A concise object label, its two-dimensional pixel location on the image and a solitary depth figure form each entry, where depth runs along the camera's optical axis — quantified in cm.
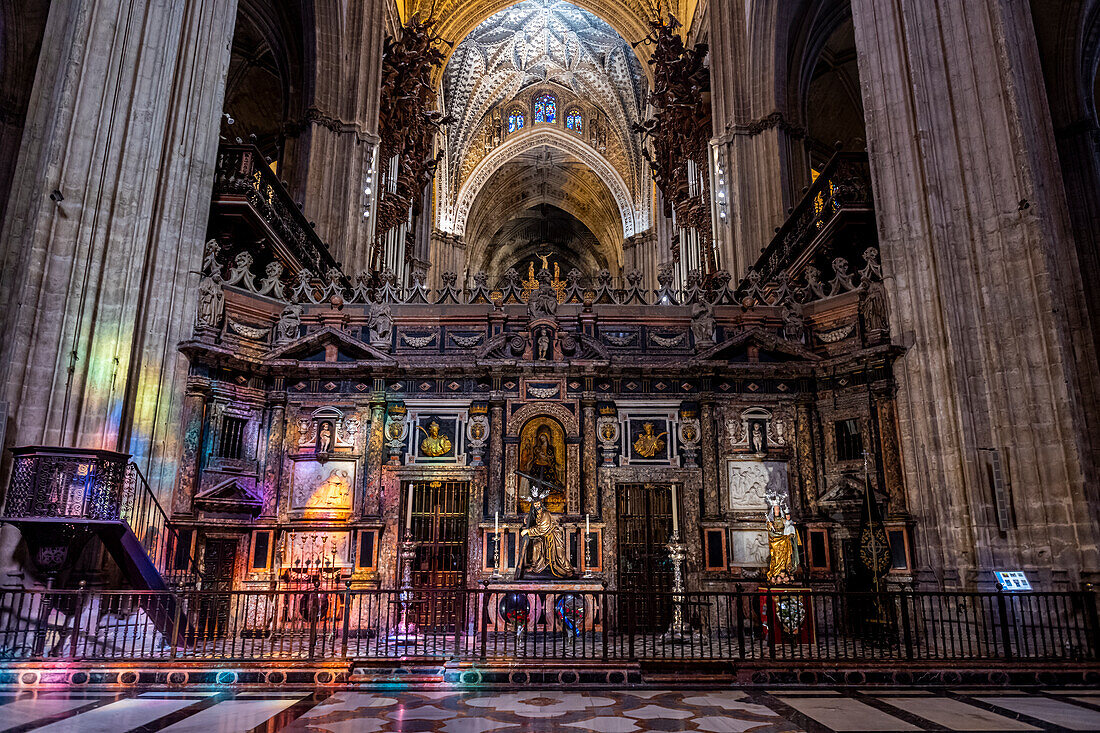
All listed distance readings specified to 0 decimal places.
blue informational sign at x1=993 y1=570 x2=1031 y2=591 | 929
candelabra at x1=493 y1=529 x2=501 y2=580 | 1268
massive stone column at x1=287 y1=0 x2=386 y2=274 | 2044
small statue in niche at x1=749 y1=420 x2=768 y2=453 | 1337
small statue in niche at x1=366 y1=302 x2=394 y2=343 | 1424
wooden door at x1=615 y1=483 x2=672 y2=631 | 1331
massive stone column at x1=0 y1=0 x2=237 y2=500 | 1030
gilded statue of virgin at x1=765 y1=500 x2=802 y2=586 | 1138
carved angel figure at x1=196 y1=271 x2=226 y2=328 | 1255
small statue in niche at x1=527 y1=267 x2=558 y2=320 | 1427
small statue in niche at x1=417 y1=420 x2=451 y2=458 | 1367
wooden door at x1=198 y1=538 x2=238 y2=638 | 1175
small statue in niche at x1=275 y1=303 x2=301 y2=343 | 1399
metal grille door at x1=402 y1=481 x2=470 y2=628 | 1347
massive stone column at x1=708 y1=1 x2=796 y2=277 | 2066
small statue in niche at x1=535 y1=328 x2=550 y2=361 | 1397
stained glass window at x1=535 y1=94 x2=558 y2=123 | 4628
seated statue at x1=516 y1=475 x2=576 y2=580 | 1240
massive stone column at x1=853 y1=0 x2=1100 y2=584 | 994
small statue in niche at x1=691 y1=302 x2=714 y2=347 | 1407
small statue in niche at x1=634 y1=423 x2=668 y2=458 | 1363
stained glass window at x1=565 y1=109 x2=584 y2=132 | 4672
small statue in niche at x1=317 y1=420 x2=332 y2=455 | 1338
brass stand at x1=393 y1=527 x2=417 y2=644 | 1203
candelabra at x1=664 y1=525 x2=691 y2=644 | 1191
